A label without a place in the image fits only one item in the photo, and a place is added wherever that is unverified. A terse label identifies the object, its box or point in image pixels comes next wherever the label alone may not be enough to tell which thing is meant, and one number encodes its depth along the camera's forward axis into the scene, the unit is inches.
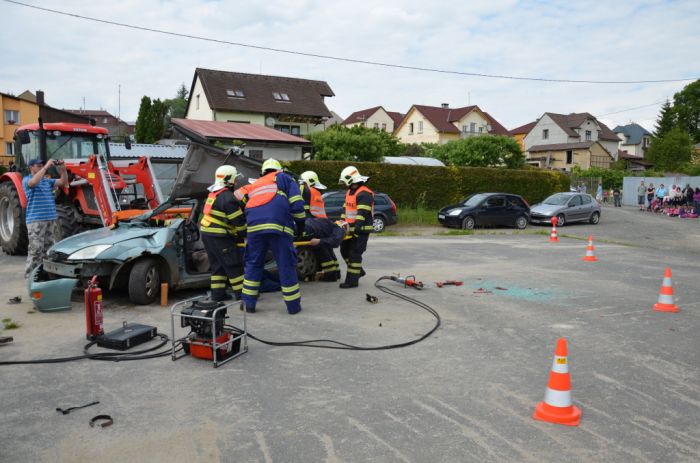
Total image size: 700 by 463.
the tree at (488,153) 1427.2
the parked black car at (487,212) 861.2
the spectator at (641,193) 1412.4
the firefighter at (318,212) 355.3
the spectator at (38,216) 336.8
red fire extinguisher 226.8
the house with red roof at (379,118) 2684.5
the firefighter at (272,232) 274.4
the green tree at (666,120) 3019.2
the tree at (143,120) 1931.6
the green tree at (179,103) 3601.4
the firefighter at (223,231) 285.1
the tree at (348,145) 1163.3
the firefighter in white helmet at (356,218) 351.3
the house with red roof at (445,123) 2380.7
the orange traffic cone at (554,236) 686.5
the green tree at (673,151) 2202.3
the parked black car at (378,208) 718.5
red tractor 416.5
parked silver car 957.8
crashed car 285.3
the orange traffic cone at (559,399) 163.2
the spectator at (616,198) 1469.0
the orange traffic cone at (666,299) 309.3
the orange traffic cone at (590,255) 512.7
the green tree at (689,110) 2928.2
